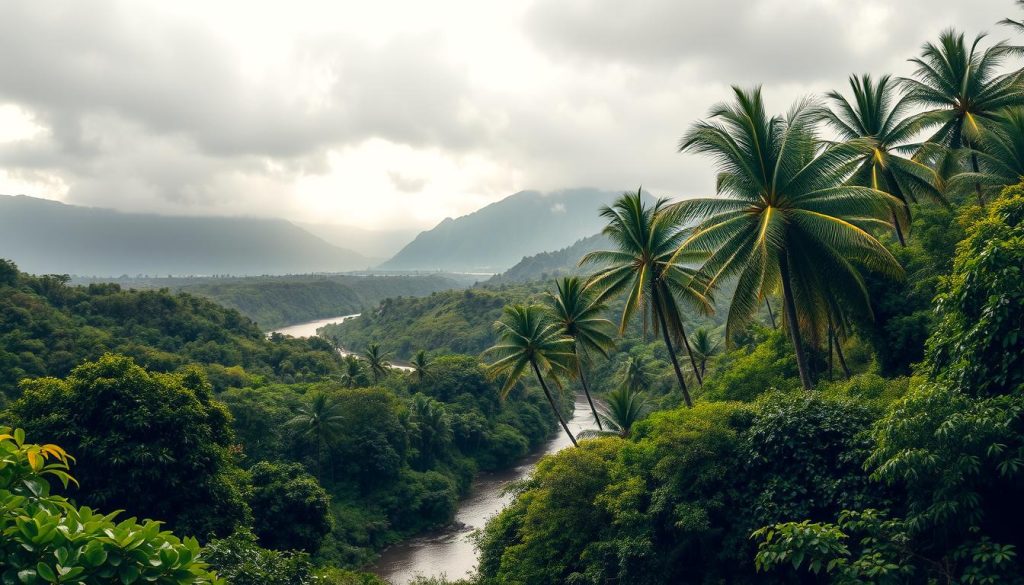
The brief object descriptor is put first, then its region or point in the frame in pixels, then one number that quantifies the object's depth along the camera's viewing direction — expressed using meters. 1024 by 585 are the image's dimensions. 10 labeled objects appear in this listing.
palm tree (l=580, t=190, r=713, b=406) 22.41
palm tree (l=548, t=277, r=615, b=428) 27.89
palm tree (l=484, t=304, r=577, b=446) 27.53
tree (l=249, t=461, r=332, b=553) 27.88
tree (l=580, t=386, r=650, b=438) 30.27
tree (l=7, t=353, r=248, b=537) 18.52
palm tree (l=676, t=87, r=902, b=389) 15.93
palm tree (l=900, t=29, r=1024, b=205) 22.97
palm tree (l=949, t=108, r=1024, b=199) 19.19
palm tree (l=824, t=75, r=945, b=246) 22.38
